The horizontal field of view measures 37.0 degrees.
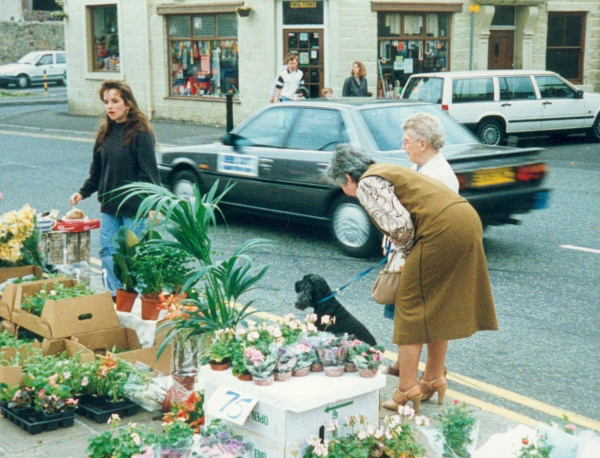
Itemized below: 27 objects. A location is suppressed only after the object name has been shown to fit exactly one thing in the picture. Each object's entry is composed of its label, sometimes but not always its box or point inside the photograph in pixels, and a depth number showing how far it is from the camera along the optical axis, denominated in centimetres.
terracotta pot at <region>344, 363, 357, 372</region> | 413
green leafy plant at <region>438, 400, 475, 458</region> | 371
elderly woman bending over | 439
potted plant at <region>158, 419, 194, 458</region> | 365
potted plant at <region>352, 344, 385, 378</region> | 407
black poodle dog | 527
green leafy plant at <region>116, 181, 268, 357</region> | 467
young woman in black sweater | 633
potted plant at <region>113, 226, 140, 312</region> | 563
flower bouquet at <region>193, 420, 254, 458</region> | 363
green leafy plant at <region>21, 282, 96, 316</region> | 555
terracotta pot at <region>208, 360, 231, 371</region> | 414
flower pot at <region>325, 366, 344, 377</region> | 408
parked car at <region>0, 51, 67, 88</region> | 4275
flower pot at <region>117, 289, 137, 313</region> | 569
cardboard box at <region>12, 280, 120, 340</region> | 527
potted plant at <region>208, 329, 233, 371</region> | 414
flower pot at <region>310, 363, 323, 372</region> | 414
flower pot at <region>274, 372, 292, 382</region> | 399
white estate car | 1780
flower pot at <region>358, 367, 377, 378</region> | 407
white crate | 378
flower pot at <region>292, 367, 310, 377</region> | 406
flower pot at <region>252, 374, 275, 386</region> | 392
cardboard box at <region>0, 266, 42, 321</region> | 569
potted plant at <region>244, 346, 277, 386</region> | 392
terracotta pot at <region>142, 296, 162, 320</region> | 544
